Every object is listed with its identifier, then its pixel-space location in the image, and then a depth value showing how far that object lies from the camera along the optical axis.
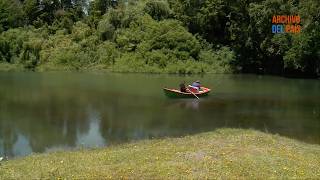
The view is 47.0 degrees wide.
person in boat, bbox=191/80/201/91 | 28.33
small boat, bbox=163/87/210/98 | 26.77
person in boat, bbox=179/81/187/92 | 27.61
